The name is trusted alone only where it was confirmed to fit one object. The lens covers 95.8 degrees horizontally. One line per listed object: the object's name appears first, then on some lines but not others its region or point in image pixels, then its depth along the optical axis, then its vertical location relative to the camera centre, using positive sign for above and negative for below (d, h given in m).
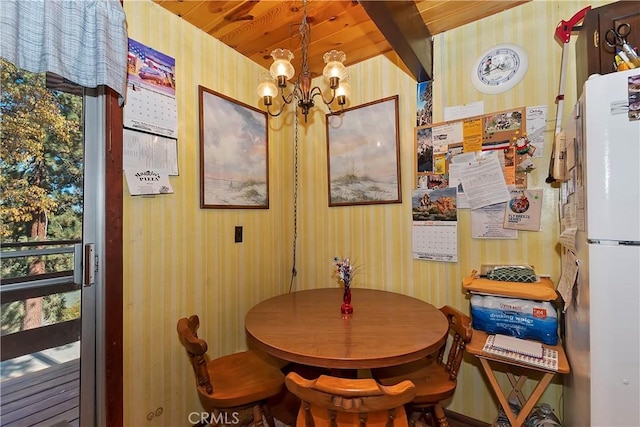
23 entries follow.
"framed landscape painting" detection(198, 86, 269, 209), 1.89 +0.46
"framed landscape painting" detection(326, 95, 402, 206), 2.10 +0.47
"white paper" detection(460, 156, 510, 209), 1.72 +0.19
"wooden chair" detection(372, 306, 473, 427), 1.38 -0.84
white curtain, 1.09 +0.76
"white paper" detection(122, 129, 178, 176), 1.50 +0.37
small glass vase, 1.59 -0.49
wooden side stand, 1.28 -0.81
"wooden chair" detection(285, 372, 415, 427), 0.92 -0.59
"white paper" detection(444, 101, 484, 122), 1.80 +0.66
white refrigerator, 0.85 -0.10
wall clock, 1.69 +0.88
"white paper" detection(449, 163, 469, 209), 1.83 +0.20
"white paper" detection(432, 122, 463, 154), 1.86 +0.52
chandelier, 1.38 +0.71
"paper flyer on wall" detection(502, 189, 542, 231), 1.63 +0.02
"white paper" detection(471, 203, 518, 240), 1.71 -0.05
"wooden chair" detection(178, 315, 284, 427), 1.36 -0.85
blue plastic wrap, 1.40 -0.52
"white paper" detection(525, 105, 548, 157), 1.62 +0.50
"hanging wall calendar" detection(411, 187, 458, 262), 1.86 -0.06
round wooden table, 1.12 -0.53
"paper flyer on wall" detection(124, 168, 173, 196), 1.51 +0.21
